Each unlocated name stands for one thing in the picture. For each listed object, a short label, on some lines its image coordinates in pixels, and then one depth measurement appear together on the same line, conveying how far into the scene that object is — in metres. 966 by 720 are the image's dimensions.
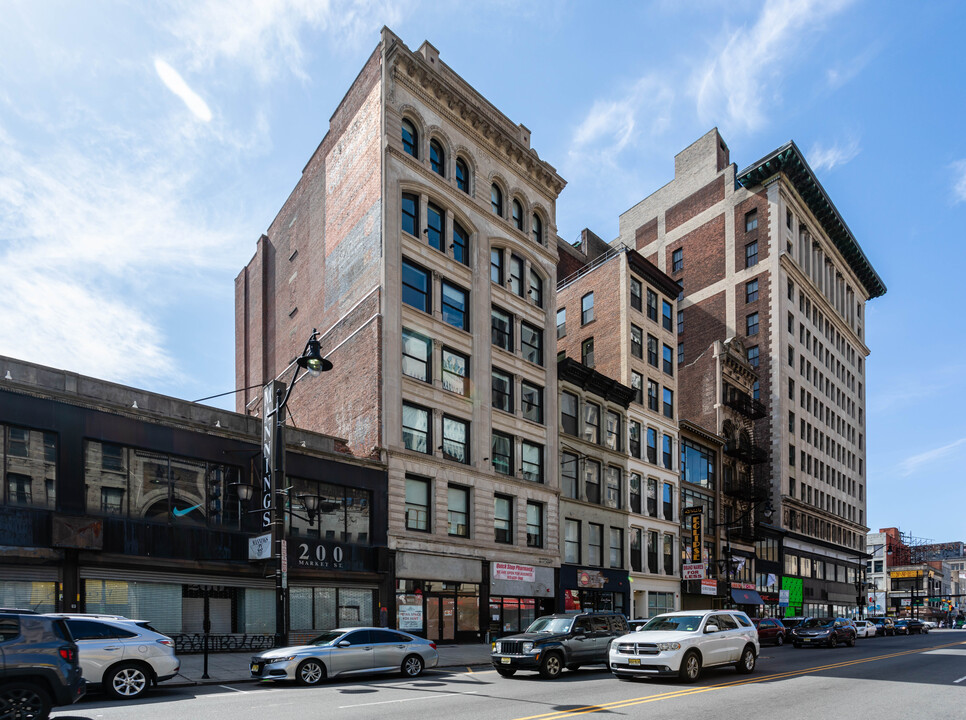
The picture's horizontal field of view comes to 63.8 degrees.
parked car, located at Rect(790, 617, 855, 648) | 35.00
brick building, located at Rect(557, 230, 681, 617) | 41.94
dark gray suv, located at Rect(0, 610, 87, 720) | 10.27
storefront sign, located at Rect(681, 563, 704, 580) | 47.25
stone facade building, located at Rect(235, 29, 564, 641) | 31.66
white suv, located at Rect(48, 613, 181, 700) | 14.43
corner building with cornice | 67.38
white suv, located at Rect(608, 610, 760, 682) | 17.12
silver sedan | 17.05
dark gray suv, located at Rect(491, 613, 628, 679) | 18.59
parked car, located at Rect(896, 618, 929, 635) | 56.41
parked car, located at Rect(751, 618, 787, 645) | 37.50
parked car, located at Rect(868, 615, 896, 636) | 54.16
